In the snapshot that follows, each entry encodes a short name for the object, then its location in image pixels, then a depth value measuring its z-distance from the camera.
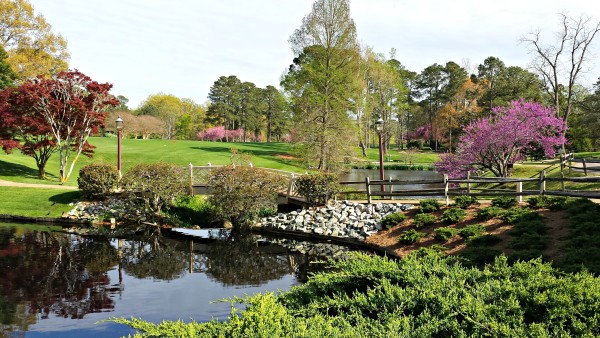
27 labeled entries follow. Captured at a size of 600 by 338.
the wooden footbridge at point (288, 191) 21.43
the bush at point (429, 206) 17.17
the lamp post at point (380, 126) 21.46
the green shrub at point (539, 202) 14.97
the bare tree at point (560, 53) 40.19
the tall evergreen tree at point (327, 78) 37.44
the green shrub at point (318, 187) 20.30
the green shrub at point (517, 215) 14.22
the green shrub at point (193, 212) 21.00
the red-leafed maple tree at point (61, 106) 27.02
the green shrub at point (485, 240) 13.41
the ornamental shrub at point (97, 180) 22.52
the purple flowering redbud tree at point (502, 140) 22.03
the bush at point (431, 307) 4.53
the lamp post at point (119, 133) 24.48
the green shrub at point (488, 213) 15.13
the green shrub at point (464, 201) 16.84
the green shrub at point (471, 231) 14.17
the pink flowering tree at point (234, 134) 84.82
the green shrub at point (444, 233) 14.52
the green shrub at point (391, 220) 17.08
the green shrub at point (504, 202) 15.95
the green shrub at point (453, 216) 15.70
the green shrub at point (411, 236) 15.14
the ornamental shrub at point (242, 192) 18.88
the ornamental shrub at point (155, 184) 19.95
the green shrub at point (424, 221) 16.05
